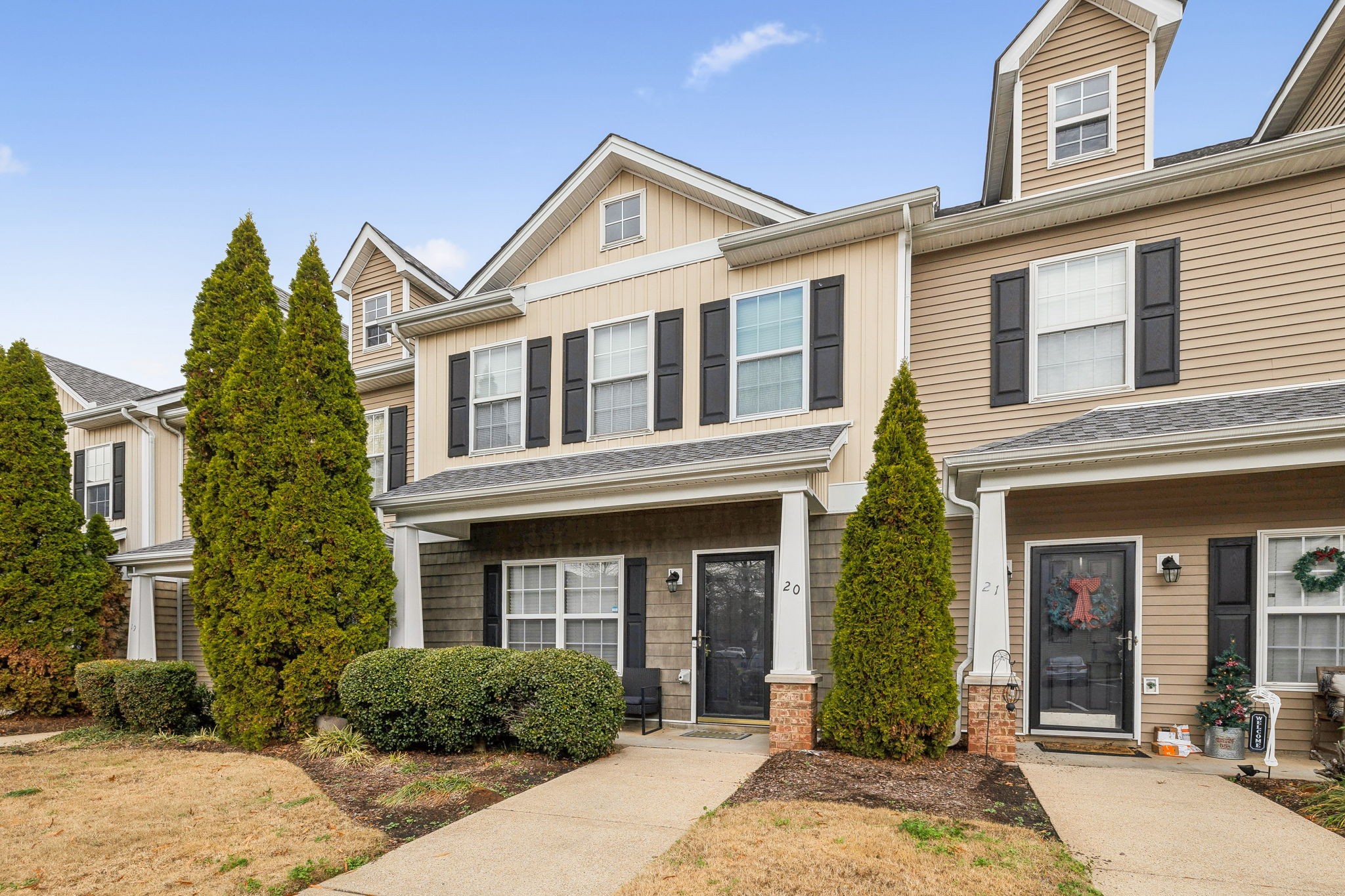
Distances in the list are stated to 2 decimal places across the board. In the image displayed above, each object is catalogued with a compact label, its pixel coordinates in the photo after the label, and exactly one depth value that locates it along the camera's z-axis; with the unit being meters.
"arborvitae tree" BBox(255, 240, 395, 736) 7.89
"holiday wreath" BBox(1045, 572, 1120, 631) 7.53
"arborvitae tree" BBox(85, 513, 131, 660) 12.45
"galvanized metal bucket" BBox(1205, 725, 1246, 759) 6.77
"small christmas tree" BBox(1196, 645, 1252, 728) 6.79
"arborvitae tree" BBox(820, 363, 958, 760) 6.42
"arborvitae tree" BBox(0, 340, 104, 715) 11.10
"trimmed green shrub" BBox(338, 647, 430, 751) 7.13
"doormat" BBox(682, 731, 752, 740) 7.82
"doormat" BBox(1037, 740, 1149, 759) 7.00
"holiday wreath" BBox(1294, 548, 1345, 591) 6.75
